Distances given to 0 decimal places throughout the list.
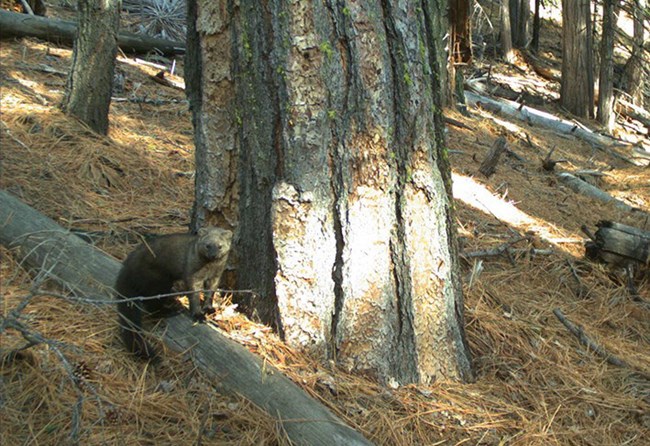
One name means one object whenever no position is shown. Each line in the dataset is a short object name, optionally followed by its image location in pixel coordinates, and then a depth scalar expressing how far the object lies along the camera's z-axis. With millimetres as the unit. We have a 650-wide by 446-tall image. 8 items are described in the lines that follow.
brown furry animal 3615
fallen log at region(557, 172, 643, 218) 8824
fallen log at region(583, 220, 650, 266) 5730
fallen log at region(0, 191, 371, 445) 3000
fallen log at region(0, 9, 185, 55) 8424
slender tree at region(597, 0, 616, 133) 14266
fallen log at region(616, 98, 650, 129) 16531
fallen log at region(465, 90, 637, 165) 13547
